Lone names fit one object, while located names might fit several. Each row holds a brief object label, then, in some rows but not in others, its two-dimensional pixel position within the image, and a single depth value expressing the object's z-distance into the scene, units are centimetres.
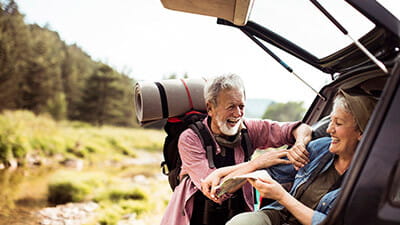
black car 111
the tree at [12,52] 1208
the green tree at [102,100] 1436
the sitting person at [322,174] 154
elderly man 210
